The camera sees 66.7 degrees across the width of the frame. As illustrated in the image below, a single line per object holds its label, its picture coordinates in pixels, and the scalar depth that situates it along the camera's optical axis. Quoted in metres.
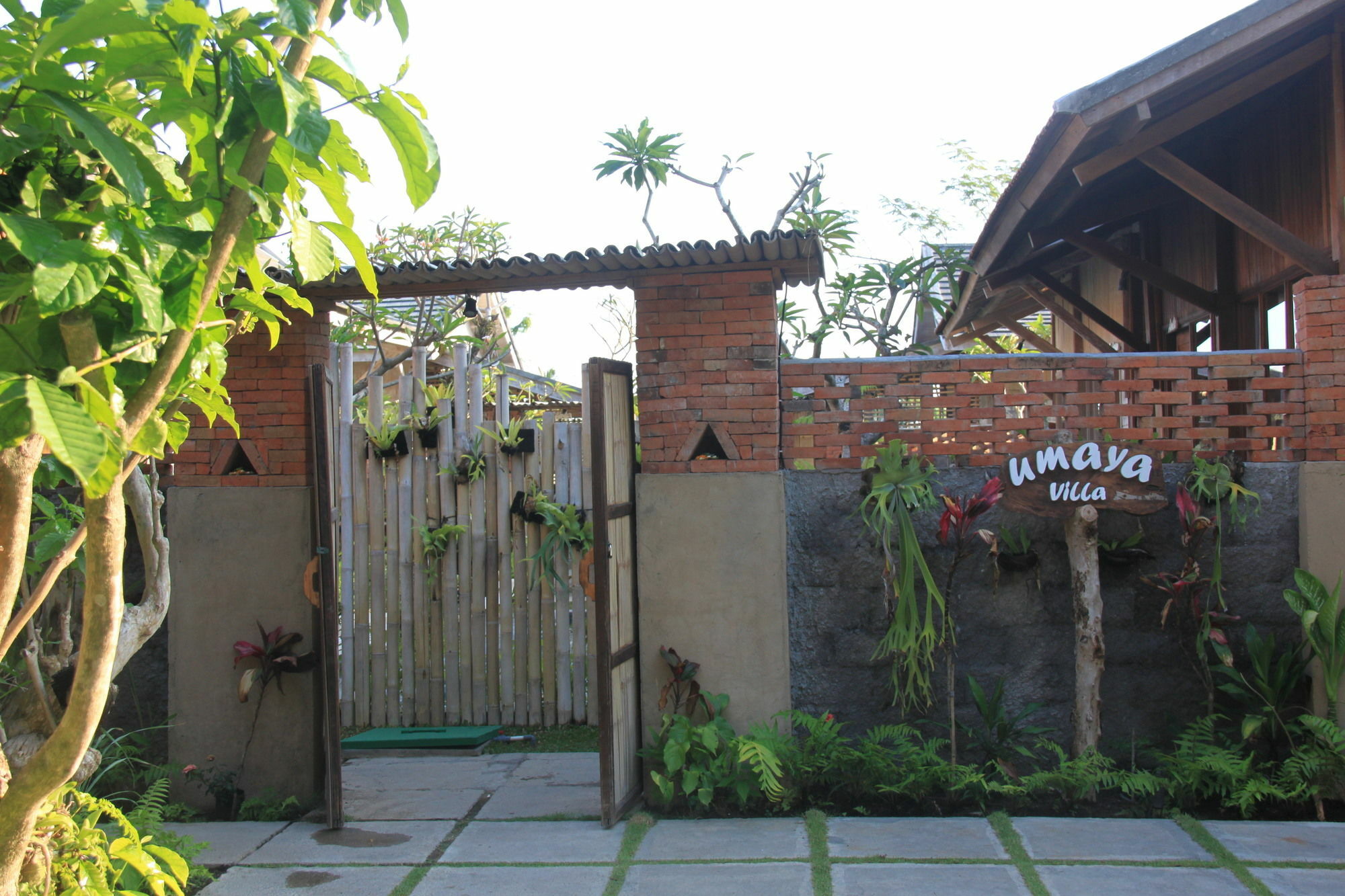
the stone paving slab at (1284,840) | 4.29
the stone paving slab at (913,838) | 4.47
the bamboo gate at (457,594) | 6.96
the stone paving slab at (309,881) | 4.30
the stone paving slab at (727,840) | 4.55
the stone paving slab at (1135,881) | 4.00
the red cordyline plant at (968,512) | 5.00
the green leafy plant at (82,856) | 2.81
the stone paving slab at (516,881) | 4.23
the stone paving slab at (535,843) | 4.62
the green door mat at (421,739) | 6.55
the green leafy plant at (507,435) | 6.96
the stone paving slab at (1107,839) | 4.38
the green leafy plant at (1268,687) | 4.97
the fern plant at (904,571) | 5.14
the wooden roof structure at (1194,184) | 5.41
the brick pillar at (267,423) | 5.76
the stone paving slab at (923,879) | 4.07
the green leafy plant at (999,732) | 5.15
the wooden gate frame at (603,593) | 4.93
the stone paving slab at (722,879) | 4.15
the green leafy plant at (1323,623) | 4.88
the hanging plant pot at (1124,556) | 5.19
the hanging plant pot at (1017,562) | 5.25
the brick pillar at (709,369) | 5.33
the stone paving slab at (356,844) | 4.69
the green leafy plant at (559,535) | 6.84
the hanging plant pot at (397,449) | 6.98
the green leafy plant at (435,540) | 6.92
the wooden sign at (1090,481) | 5.09
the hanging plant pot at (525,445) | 7.01
